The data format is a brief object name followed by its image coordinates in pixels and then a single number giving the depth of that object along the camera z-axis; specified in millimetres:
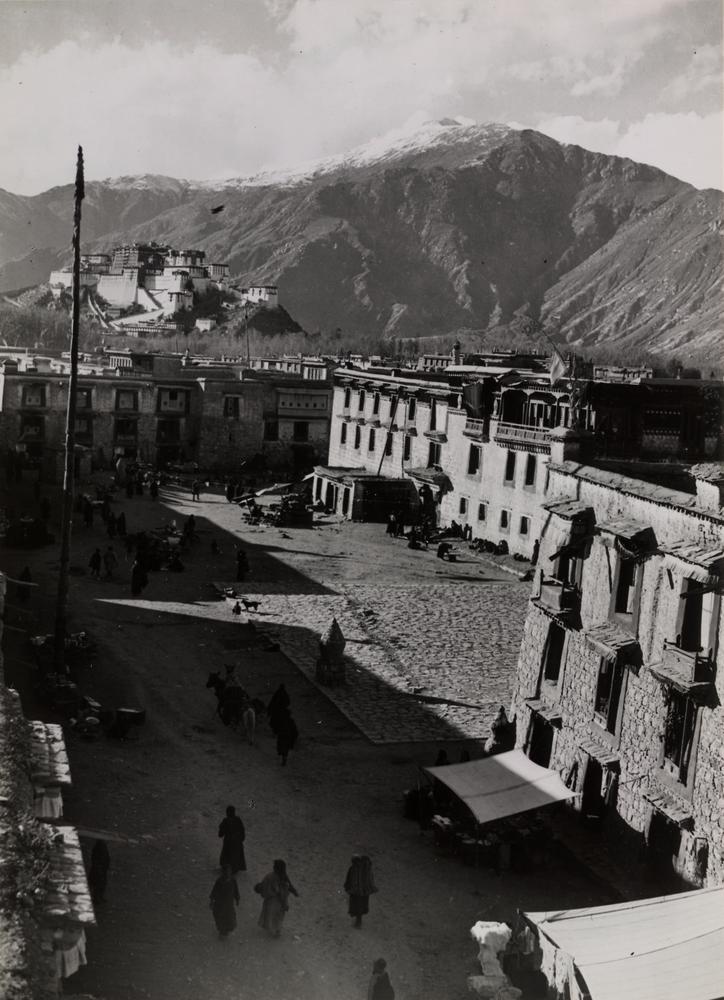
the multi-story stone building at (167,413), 61938
